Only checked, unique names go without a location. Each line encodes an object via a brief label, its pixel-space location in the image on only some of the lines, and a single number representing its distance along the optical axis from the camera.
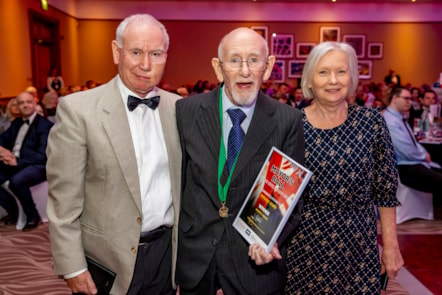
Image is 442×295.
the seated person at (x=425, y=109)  7.03
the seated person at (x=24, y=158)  5.24
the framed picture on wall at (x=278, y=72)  16.57
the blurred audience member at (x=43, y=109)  6.73
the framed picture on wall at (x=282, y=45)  16.27
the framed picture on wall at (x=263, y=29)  16.09
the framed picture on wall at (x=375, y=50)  16.44
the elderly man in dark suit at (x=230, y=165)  1.78
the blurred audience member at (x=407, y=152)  5.18
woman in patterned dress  2.00
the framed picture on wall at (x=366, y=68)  16.61
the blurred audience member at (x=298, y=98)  9.01
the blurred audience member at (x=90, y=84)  11.99
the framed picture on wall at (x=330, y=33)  16.25
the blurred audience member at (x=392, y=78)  15.19
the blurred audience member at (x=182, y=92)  8.93
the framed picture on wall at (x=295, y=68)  16.55
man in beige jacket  1.73
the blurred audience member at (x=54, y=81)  12.10
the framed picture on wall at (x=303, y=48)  16.36
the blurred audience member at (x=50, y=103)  7.58
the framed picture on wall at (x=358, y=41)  16.34
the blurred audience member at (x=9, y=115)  6.21
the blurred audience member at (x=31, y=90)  7.76
